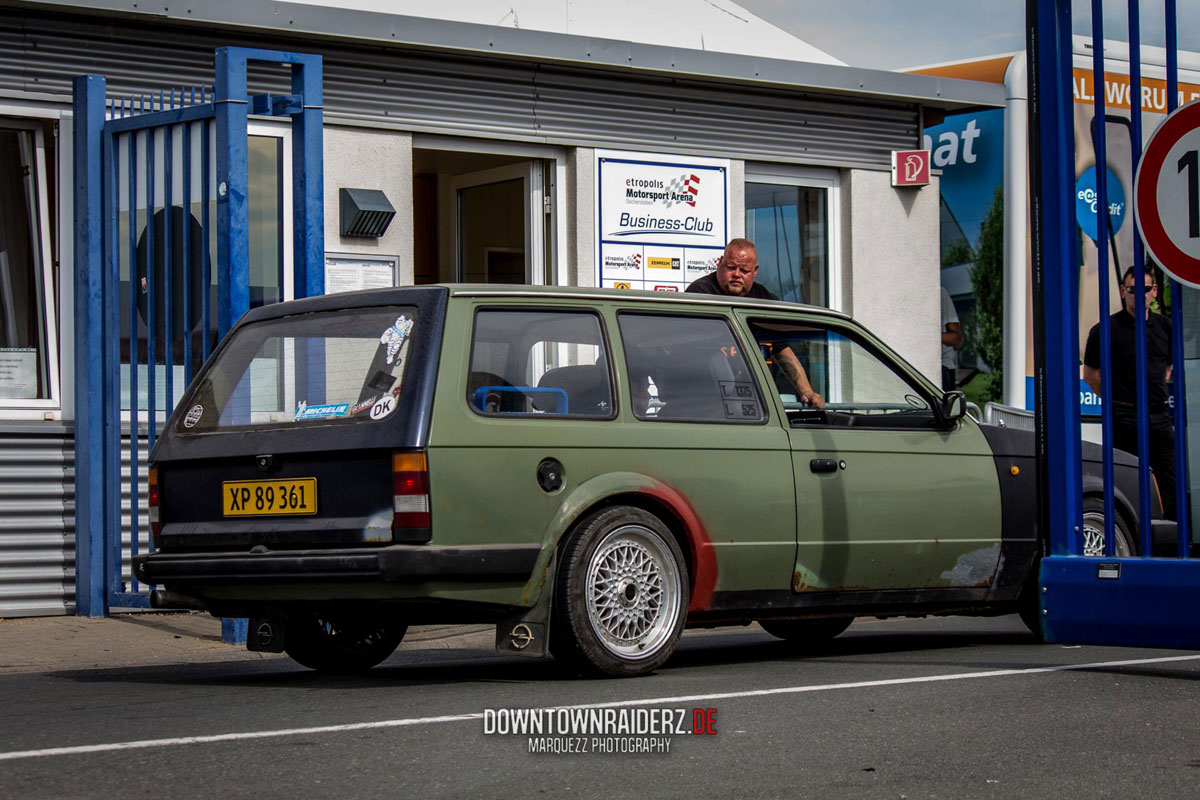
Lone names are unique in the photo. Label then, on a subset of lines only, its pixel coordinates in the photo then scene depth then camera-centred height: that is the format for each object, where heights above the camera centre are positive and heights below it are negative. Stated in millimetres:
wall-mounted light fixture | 12555 +1713
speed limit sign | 5965 +856
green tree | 19531 +1632
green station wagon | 6750 -144
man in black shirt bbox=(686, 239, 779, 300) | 10375 +1032
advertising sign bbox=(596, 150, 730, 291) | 13883 +1849
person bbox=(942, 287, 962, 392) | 19625 +1174
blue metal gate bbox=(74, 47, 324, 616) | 9289 +1197
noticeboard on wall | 12609 +1294
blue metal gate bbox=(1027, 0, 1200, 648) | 6309 +152
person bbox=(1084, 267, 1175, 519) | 10859 +396
